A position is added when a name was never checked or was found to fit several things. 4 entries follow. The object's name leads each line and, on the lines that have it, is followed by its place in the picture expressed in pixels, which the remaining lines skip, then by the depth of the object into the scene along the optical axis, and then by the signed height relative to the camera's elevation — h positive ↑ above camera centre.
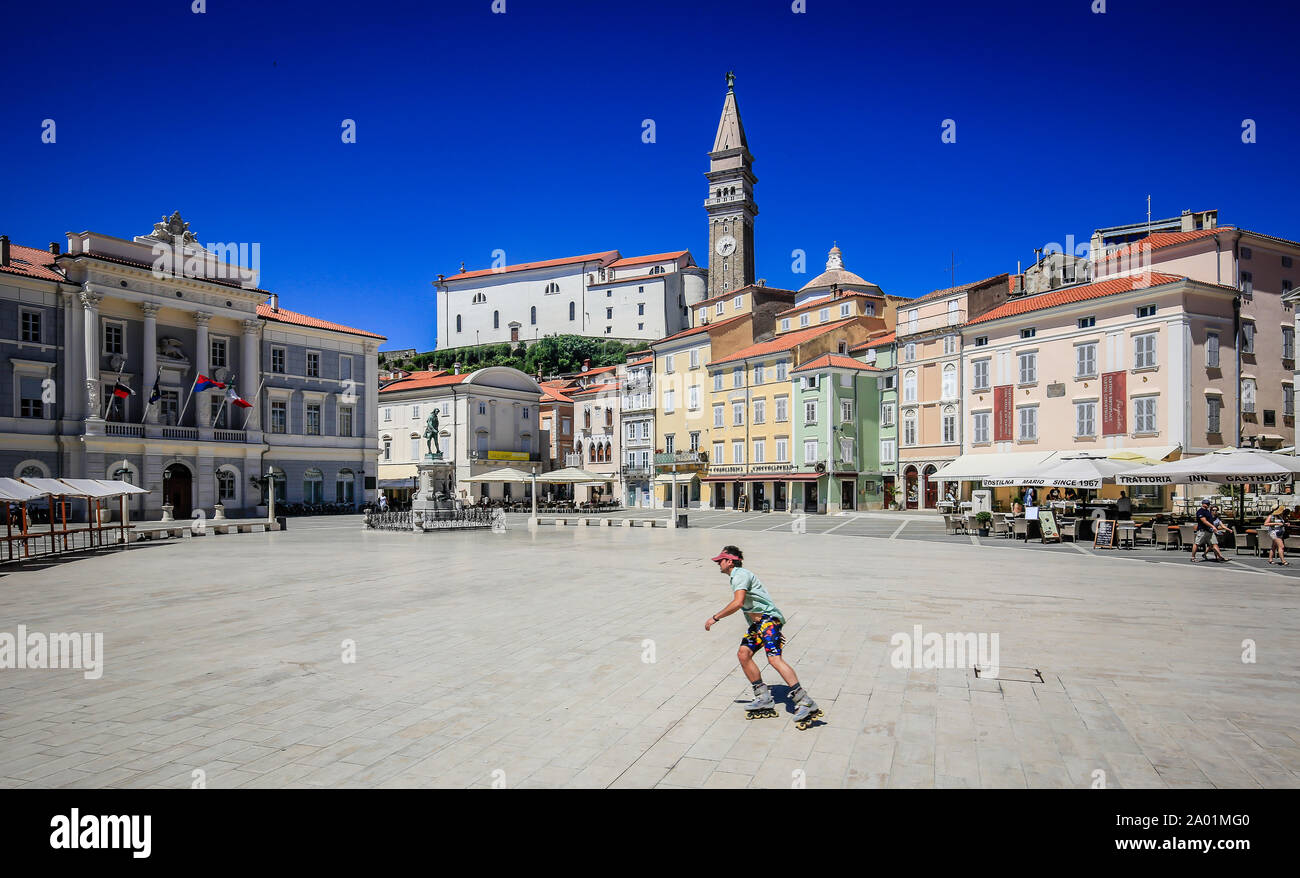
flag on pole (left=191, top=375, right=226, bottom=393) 39.56 +3.71
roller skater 6.50 -1.60
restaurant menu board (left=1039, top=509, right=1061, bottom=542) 25.30 -2.77
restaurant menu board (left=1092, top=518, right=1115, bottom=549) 22.55 -2.66
